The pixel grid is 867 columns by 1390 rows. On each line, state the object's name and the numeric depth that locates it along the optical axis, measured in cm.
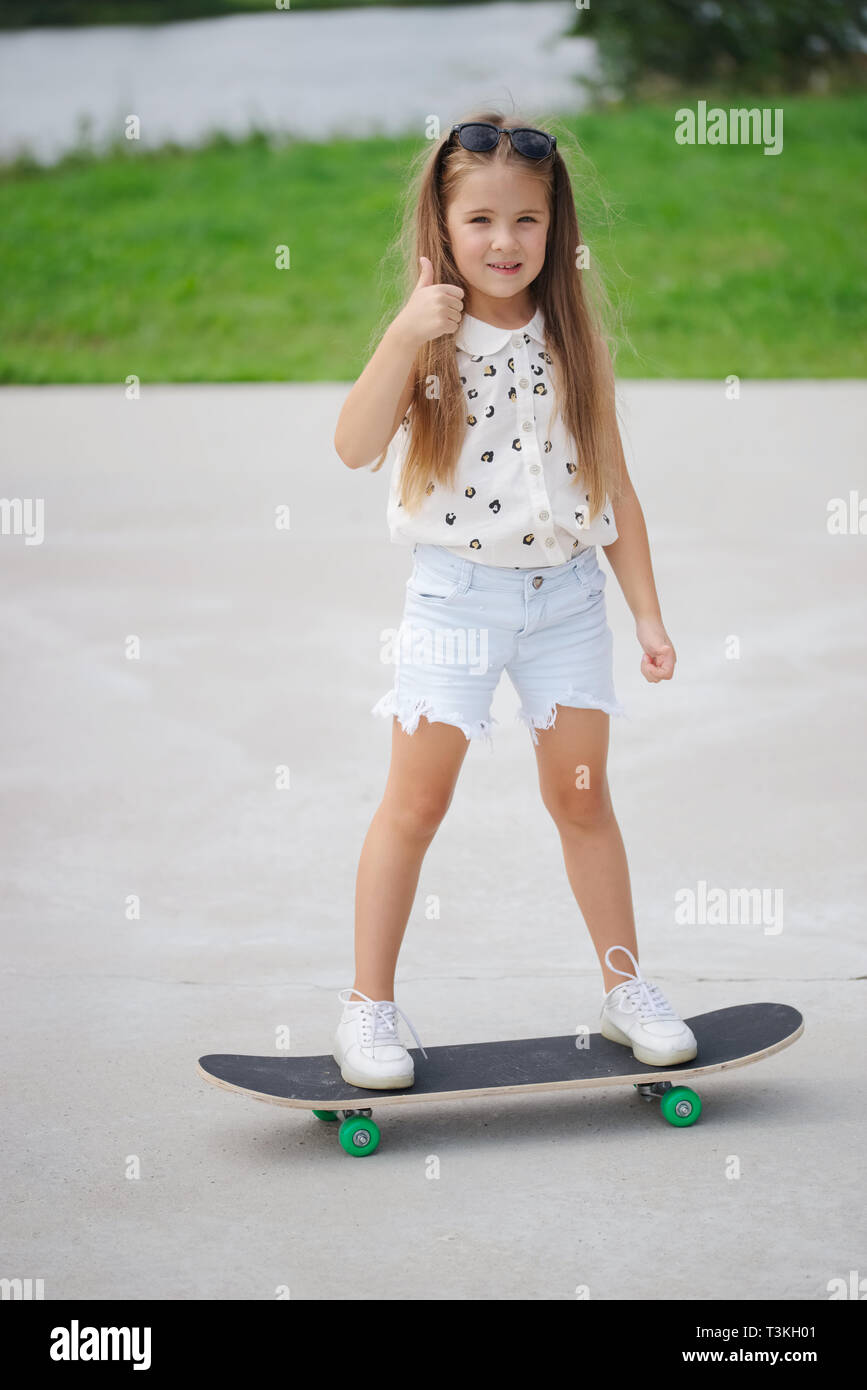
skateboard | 507
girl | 505
